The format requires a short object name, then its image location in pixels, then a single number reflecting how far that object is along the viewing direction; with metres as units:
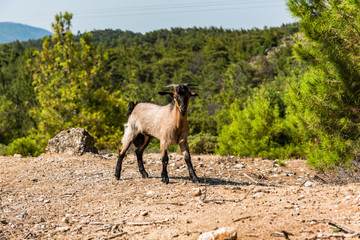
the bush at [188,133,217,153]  17.73
